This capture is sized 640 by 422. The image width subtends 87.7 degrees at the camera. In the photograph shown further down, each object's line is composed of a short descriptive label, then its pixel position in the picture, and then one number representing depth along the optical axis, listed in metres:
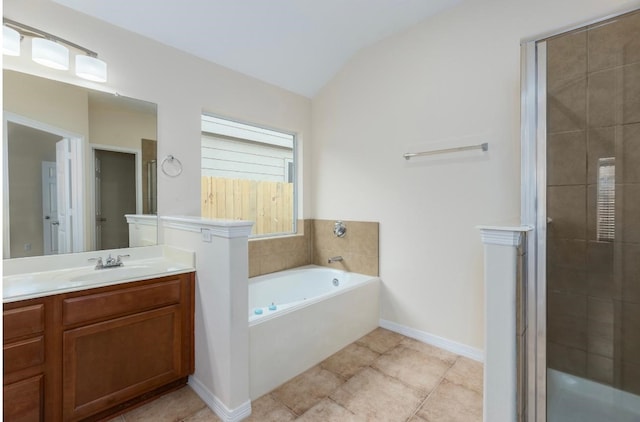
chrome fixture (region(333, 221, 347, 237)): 3.35
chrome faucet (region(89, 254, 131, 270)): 2.13
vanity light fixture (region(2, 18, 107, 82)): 1.83
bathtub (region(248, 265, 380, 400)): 2.10
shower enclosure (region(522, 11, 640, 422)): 1.67
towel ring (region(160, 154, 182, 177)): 2.52
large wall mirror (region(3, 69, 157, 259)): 1.94
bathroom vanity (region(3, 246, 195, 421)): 1.58
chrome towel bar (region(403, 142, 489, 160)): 2.43
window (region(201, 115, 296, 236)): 2.95
